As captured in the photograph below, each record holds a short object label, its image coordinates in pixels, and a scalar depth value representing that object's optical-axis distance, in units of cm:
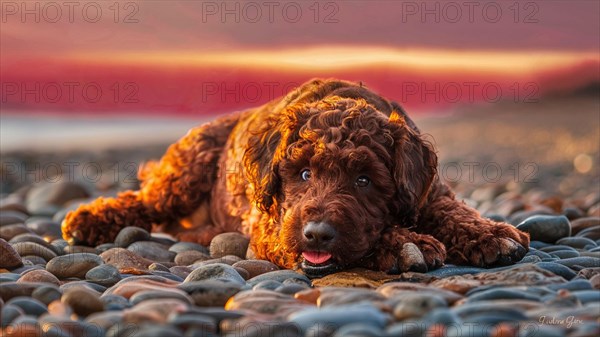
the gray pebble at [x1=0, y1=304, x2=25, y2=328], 499
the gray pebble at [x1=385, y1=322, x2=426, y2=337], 466
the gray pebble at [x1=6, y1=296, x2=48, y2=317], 530
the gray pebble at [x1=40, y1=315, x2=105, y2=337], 482
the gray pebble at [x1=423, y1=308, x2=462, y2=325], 480
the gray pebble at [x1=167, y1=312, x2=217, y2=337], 477
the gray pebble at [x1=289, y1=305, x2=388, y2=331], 480
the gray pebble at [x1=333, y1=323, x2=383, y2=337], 452
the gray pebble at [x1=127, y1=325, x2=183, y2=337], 447
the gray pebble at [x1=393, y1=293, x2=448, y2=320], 501
